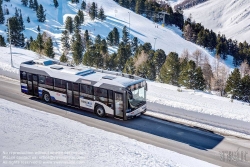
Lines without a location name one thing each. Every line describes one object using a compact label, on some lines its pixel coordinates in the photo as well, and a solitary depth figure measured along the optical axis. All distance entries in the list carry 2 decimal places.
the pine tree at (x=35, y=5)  124.39
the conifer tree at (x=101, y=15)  118.16
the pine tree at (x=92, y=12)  116.38
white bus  21.98
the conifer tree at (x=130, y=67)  59.75
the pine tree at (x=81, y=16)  109.71
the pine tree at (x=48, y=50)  57.94
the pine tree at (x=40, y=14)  114.94
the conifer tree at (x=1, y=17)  103.63
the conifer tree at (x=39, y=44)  60.01
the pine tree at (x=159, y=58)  64.27
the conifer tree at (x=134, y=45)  94.88
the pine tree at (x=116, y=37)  96.24
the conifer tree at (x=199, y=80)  47.03
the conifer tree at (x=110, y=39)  95.69
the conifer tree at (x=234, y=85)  45.22
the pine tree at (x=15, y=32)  75.19
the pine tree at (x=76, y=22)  102.82
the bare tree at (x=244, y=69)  76.50
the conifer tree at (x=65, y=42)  86.28
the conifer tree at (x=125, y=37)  98.42
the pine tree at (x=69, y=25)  101.06
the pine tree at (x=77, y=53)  64.25
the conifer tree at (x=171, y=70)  51.41
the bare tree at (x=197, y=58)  82.31
